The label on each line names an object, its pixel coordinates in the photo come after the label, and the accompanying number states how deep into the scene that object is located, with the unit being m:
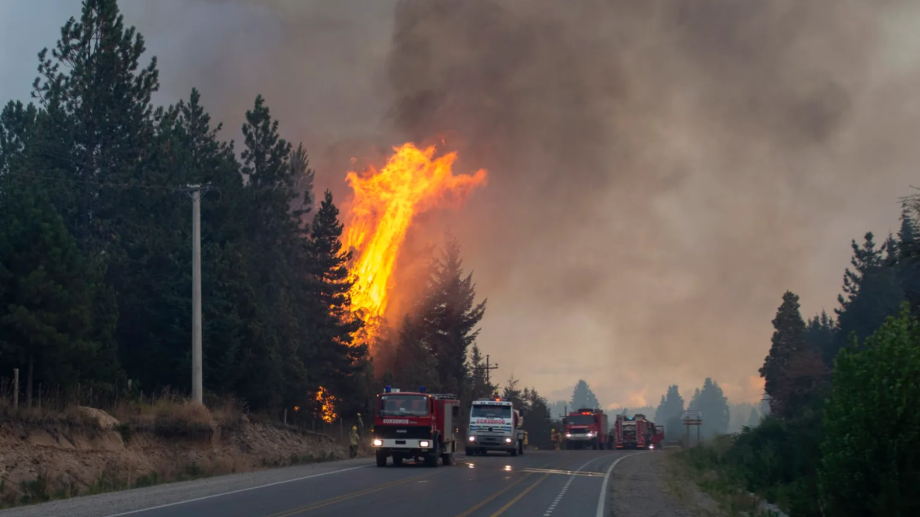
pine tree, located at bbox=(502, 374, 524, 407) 128.76
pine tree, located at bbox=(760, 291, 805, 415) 98.06
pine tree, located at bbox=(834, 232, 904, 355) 89.19
